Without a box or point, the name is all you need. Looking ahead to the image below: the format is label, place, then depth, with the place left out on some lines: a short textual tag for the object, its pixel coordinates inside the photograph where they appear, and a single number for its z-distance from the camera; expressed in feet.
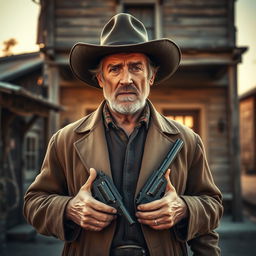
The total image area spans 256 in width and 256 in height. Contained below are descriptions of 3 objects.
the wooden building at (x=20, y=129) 19.54
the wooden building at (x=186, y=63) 25.81
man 5.53
